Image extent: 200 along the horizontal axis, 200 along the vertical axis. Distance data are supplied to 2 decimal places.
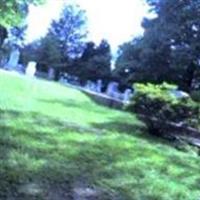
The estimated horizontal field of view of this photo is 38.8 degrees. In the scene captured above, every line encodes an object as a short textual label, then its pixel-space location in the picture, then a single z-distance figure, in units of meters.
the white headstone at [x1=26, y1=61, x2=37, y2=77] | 16.40
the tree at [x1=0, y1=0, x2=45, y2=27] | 10.79
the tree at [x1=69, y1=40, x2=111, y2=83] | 28.88
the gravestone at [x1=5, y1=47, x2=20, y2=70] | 19.26
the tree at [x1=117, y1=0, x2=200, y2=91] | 19.43
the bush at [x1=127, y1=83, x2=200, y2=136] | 6.99
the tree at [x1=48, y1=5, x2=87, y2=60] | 32.59
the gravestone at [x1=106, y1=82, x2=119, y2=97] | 16.94
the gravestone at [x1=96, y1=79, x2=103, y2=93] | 22.70
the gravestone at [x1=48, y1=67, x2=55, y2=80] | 24.34
